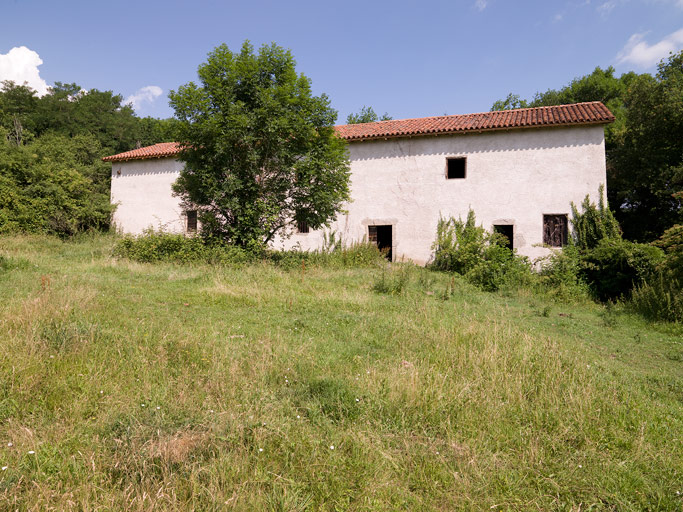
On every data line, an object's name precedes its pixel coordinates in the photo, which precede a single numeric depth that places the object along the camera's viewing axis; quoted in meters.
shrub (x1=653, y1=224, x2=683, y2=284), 8.37
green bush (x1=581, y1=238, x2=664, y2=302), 10.92
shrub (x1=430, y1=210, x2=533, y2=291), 12.25
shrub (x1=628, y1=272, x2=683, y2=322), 8.20
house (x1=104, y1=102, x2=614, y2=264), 14.15
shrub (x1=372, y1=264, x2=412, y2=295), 9.46
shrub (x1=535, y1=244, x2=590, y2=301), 11.19
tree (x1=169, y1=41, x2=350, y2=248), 11.90
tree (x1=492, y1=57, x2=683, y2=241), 15.68
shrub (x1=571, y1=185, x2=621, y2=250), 13.32
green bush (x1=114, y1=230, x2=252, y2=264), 12.14
